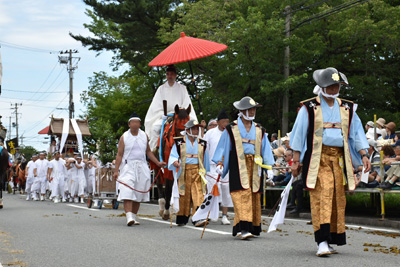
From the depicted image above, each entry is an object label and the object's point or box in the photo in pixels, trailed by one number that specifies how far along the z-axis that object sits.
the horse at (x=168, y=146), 12.97
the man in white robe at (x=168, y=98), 13.95
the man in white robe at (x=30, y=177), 29.53
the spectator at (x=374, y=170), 14.28
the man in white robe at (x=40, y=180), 28.41
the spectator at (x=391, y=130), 16.70
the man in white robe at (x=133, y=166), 12.77
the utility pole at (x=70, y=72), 58.26
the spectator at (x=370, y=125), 18.55
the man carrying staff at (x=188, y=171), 12.35
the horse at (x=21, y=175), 39.97
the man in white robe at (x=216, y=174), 13.34
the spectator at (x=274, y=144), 20.70
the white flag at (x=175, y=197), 12.34
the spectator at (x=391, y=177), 13.55
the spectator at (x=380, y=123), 18.31
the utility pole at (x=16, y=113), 117.50
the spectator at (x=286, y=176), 17.16
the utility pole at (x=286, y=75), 27.02
